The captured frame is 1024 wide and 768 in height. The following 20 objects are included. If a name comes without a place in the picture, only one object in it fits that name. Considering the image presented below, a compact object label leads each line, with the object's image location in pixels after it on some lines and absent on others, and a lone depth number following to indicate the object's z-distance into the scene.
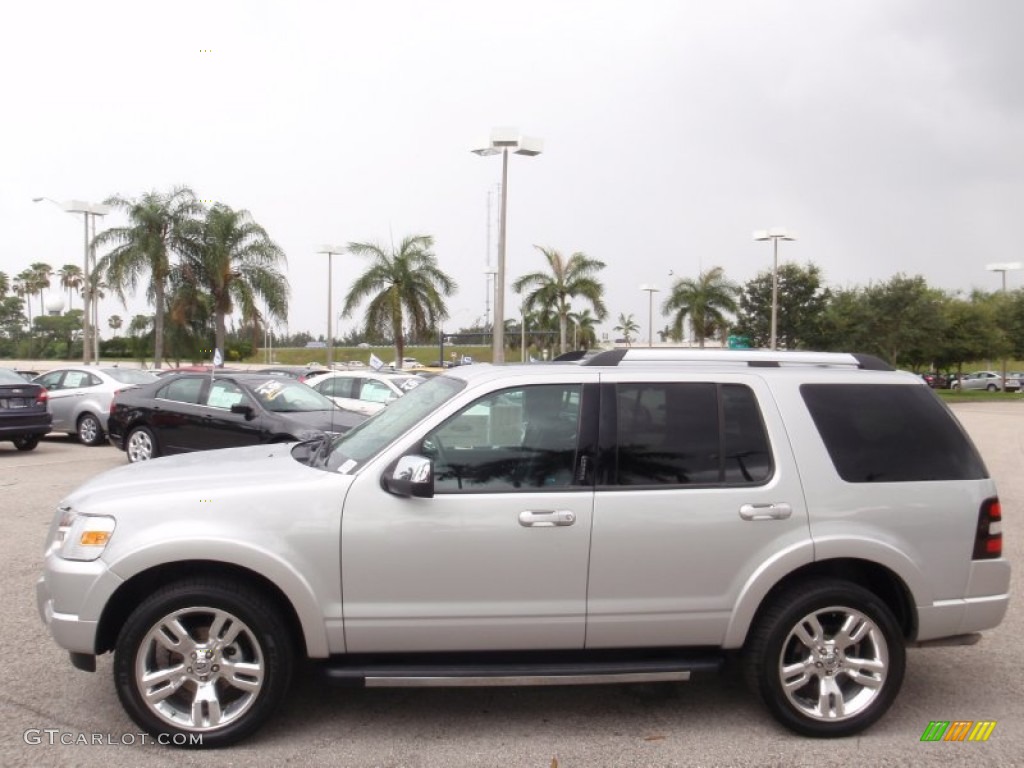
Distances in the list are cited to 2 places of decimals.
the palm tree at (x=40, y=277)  90.19
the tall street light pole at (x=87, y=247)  30.37
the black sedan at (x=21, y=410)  13.80
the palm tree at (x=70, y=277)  93.25
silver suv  3.75
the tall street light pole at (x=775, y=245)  32.72
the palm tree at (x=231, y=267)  32.34
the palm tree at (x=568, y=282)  37.47
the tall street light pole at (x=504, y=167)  18.66
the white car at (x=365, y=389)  15.38
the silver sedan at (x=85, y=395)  15.73
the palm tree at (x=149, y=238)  31.91
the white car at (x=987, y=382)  55.03
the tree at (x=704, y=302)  43.03
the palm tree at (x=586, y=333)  59.28
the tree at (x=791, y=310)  44.49
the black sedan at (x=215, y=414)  11.16
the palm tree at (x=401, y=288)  31.72
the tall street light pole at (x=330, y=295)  35.31
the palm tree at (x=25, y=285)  89.94
